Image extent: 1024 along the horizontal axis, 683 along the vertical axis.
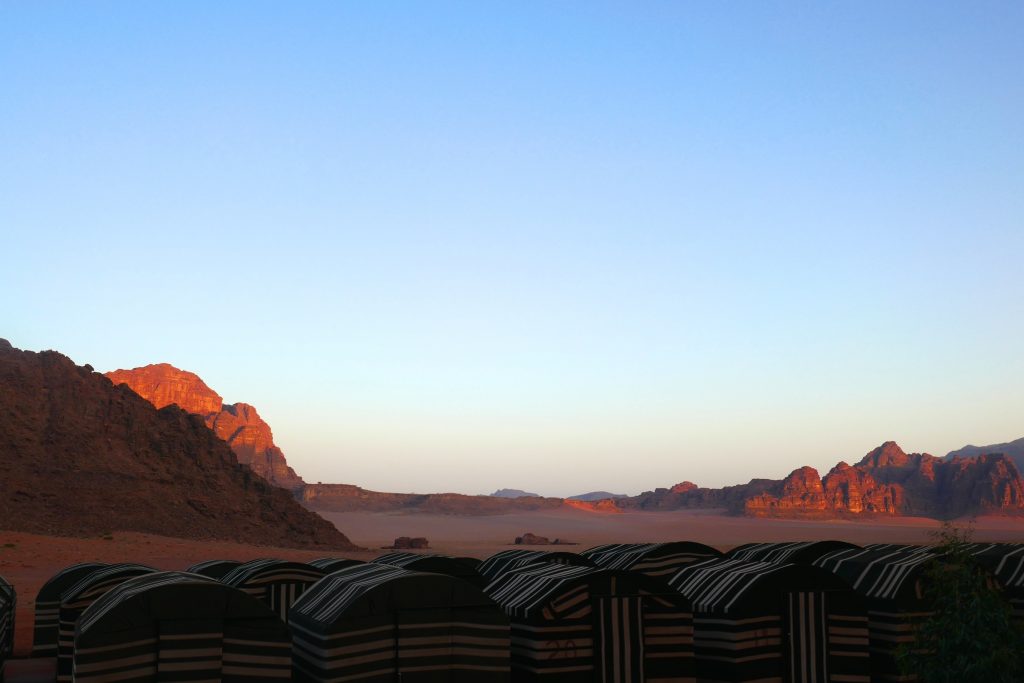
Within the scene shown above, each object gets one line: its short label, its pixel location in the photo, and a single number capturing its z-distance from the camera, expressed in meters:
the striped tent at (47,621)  19.59
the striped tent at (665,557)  21.06
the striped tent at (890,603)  16.56
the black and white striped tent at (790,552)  21.58
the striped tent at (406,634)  13.81
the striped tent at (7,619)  16.59
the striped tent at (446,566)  20.11
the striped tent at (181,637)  12.75
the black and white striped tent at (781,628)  15.72
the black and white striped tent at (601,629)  15.05
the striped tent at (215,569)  21.72
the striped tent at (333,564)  20.56
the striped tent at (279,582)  18.80
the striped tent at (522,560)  22.25
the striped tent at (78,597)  16.56
